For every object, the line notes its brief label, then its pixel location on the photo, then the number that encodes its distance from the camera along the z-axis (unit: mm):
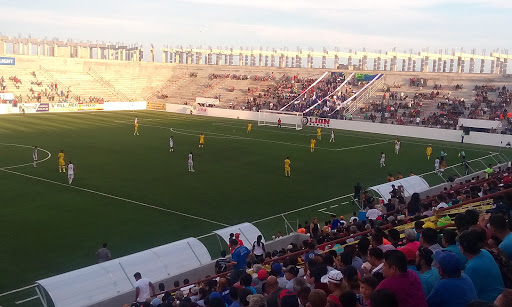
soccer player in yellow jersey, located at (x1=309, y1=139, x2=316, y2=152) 41178
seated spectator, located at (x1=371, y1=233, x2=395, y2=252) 8297
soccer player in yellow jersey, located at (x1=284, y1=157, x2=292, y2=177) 30647
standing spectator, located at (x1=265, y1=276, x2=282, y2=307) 7179
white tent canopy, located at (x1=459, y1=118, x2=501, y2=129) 52009
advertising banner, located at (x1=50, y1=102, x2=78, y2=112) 71062
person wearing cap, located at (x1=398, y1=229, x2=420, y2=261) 8055
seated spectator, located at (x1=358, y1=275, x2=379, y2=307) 5778
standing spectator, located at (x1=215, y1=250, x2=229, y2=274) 12445
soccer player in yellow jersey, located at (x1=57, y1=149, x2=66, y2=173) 30094
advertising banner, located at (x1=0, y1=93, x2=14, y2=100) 70369
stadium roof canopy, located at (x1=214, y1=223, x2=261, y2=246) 15000
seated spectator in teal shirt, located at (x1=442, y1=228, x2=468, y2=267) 7384
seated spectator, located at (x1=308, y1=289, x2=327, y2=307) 5688
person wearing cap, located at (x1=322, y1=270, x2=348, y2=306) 6469
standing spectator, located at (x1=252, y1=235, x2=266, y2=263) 14192
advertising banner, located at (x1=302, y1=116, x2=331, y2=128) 63188
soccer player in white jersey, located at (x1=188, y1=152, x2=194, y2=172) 31078
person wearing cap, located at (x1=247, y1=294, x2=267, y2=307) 5809
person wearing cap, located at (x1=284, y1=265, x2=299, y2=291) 8664
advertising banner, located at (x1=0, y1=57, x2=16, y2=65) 78938
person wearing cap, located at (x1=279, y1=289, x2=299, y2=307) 5875
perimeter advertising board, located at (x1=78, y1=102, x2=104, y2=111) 74319
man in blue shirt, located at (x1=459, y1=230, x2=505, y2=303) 6074
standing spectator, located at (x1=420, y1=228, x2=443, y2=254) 7902
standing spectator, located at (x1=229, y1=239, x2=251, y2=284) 12039
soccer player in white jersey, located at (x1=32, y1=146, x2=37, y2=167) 31375
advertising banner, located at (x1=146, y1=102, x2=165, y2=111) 82506
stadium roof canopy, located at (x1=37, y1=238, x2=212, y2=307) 11227
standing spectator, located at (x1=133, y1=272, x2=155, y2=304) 11195
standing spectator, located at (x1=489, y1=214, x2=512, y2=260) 7430
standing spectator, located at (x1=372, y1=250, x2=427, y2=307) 5570
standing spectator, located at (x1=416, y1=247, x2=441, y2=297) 6504
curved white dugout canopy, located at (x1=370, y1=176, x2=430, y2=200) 21141
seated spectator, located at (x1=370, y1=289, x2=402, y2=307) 4727
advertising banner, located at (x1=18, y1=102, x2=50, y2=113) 67438
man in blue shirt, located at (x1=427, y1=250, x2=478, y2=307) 5562
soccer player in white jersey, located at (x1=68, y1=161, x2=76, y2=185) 26834
